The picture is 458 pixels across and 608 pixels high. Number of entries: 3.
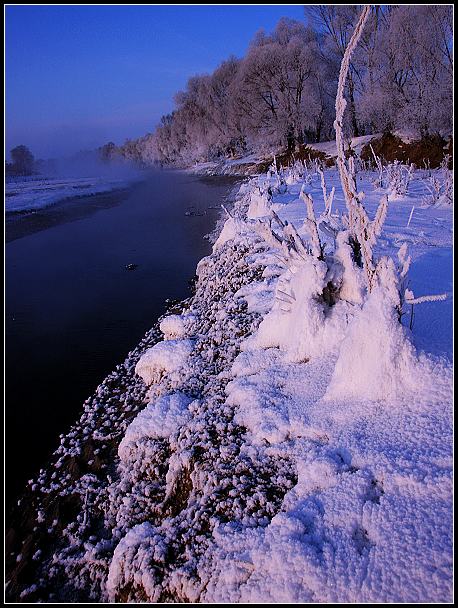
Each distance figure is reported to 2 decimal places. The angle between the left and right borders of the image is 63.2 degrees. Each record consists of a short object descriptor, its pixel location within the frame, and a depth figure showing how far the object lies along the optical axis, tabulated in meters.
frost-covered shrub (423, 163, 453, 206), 9.52
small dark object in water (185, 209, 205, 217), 18.99
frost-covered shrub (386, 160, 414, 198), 10.95
